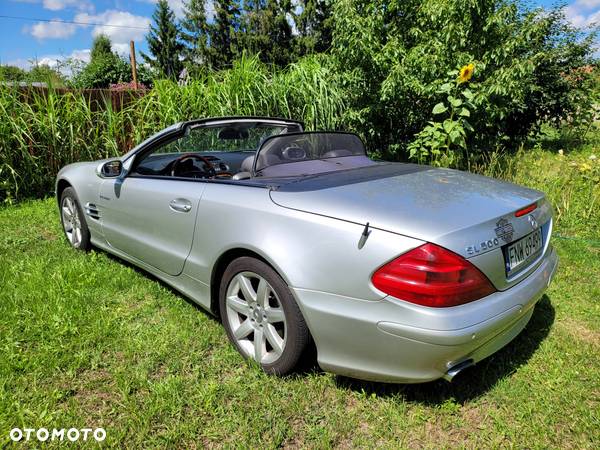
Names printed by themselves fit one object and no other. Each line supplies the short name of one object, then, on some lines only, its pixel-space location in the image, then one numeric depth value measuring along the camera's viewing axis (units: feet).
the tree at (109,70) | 96.58
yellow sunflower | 14.23
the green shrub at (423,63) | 16.26
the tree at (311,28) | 98.37
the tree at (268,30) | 102.47
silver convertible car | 5.52
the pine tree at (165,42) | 124.26
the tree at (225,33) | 107.86
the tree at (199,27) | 112.06
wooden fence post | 77.48
